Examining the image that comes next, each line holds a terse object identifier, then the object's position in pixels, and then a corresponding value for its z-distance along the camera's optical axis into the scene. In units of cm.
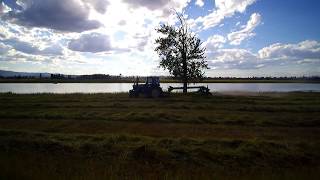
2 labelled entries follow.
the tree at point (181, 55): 5078
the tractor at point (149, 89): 4212
